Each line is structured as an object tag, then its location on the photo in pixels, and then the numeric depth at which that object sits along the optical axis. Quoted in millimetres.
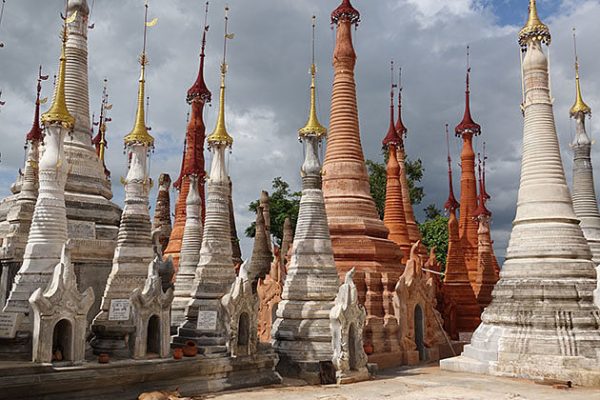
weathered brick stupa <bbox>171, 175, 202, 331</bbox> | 19594
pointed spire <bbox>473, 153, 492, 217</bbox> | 35825
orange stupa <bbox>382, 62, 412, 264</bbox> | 29344
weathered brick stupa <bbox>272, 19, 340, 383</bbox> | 17922
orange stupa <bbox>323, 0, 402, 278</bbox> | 23734
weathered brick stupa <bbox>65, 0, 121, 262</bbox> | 18047
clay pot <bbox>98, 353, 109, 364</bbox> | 13492
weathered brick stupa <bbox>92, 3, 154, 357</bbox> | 14969
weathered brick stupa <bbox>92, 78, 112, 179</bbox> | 27284
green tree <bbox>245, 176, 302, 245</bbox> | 52188
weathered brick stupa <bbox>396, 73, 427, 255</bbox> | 32031
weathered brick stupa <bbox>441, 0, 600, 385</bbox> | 18156
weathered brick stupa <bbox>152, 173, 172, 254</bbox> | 36219
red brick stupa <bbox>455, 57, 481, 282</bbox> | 35406
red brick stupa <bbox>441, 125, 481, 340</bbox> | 29922
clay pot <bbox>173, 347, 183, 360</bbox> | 15059
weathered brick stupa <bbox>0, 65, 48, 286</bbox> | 17406
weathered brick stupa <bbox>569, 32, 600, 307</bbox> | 25188
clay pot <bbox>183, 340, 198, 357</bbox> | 15703
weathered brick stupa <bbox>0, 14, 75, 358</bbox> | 13492
